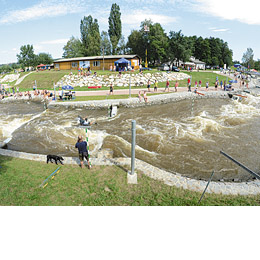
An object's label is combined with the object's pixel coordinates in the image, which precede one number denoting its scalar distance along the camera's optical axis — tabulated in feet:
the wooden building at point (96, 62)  130.00
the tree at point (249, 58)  355.36
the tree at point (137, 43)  194.80
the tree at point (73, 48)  214.01
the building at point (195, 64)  224.04
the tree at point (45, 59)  235.40
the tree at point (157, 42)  180.55
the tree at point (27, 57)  203.31
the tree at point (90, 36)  199.21
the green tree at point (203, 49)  258.78
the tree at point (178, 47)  177.99
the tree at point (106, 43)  210.75
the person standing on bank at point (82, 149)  24.03
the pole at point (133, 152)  20.22
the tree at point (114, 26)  192.03
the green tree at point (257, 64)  374.18
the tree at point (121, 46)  223.92
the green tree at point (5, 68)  292.45
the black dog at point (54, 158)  25.64
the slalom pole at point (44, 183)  20.42
